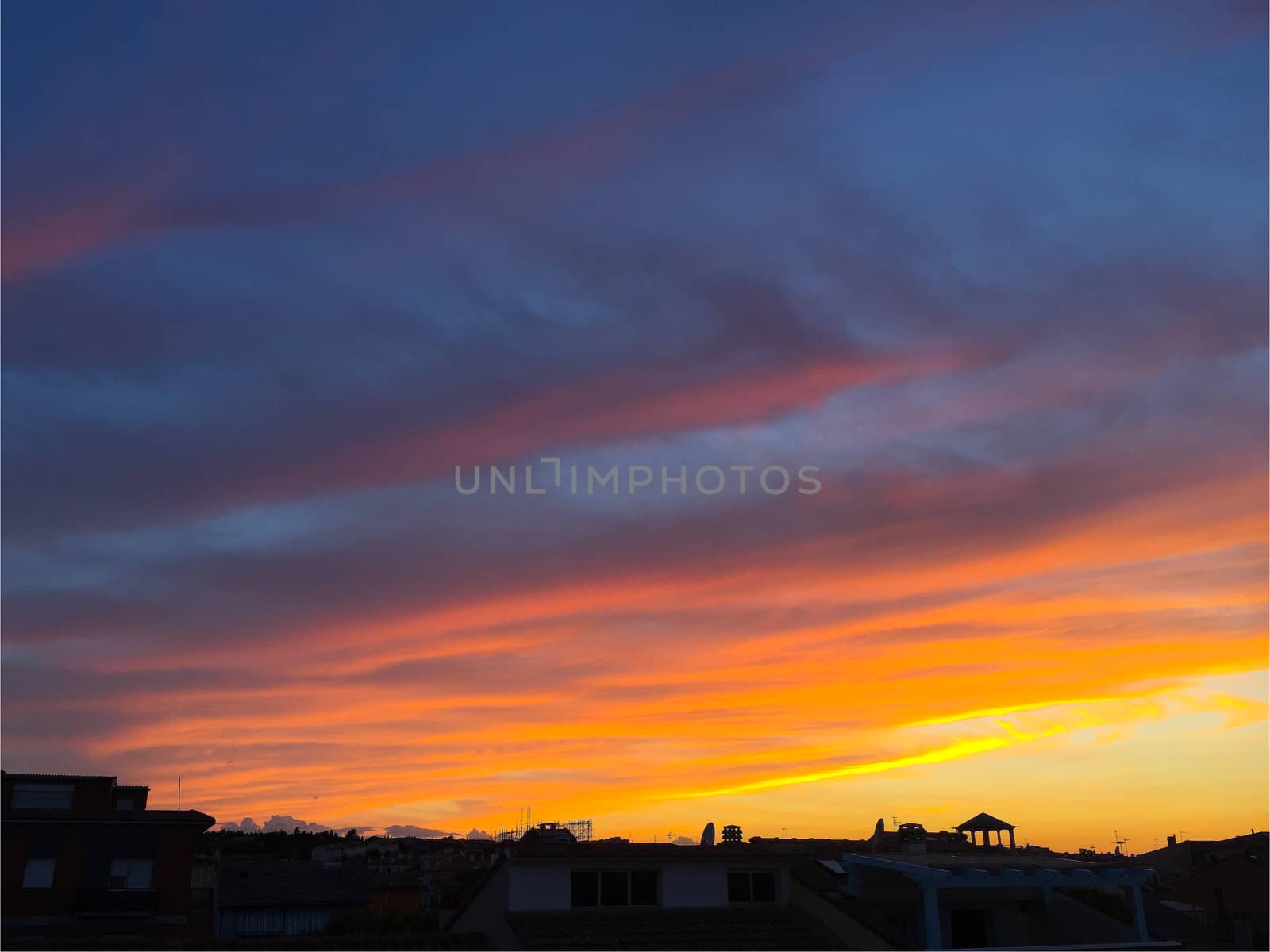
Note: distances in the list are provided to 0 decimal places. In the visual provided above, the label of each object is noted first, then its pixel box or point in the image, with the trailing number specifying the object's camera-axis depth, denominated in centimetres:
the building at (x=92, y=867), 4634
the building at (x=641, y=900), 3222
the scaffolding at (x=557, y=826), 3946
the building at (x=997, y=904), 3556
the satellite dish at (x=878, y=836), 4562
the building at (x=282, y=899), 6394
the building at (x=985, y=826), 5069
